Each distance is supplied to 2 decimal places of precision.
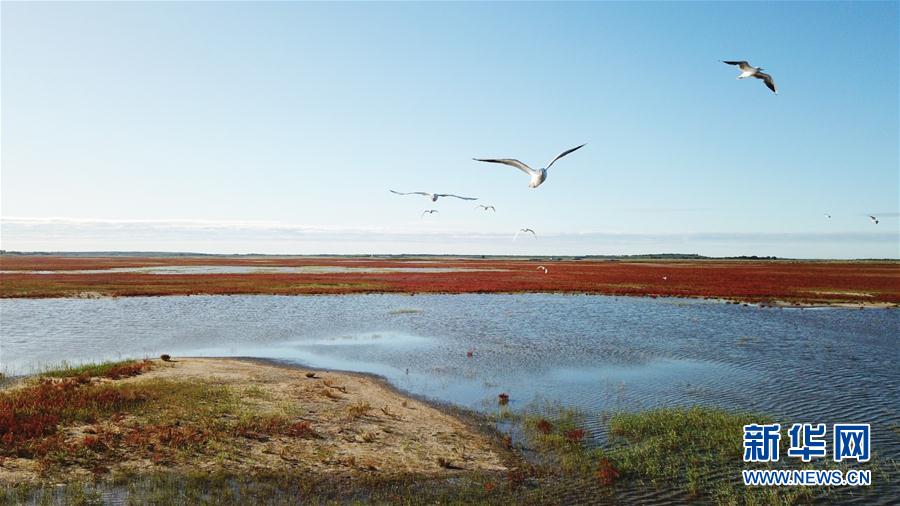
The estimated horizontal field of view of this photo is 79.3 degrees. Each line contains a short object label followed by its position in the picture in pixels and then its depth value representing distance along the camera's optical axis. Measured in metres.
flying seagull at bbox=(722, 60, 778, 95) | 16.66
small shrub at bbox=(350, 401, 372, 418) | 14.41
